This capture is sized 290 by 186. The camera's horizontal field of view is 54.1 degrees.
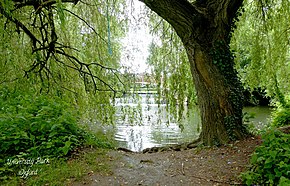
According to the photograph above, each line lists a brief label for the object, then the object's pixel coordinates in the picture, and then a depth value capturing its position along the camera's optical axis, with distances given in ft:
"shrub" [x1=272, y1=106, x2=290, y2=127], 17.08
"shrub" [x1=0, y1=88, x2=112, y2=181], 9.48
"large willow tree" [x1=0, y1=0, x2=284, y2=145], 11.30
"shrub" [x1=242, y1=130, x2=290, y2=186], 6.84
